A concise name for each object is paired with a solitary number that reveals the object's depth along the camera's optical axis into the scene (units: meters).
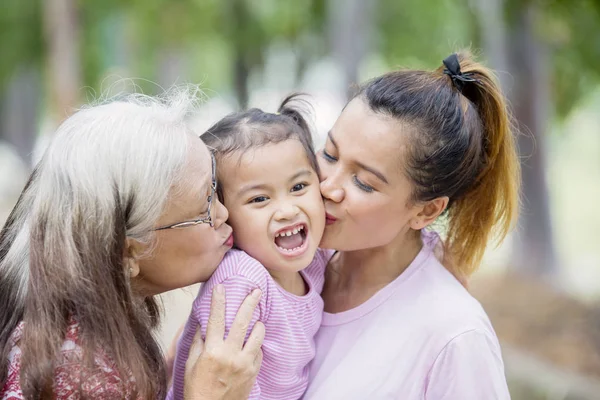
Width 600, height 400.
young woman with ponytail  2.27
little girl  2.29
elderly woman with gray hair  1.93
